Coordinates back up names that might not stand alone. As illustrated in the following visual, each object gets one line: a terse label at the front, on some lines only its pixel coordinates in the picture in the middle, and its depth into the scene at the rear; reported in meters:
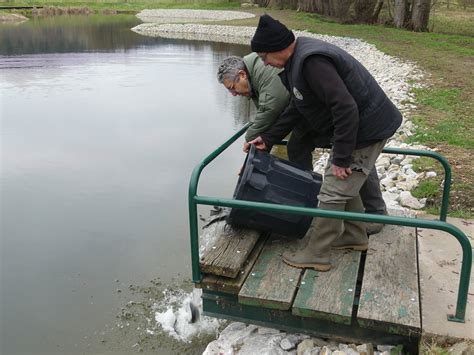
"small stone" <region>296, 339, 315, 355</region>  3.48
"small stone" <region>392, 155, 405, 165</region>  6.97
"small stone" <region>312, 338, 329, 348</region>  3.51
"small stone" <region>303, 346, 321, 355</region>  3.44
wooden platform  3.24
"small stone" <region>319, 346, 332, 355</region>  3.36
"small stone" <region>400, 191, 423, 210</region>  5.38
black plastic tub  3.79
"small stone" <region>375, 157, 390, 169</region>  7.03
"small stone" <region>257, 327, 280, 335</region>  3.80
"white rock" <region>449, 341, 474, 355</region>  2.96
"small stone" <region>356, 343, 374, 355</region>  3.28
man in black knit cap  3.14
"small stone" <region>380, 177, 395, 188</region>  6.21
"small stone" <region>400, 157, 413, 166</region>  6.68
